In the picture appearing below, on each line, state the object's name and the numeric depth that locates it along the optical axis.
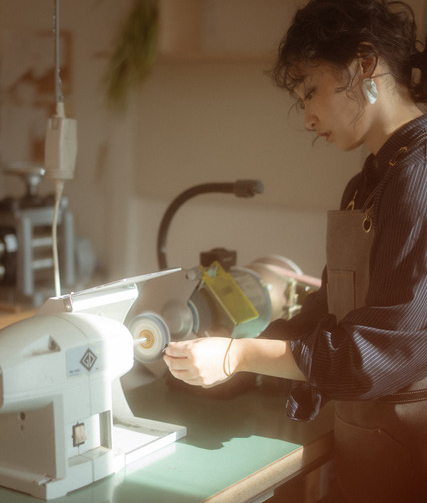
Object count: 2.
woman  1.02
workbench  0.99
